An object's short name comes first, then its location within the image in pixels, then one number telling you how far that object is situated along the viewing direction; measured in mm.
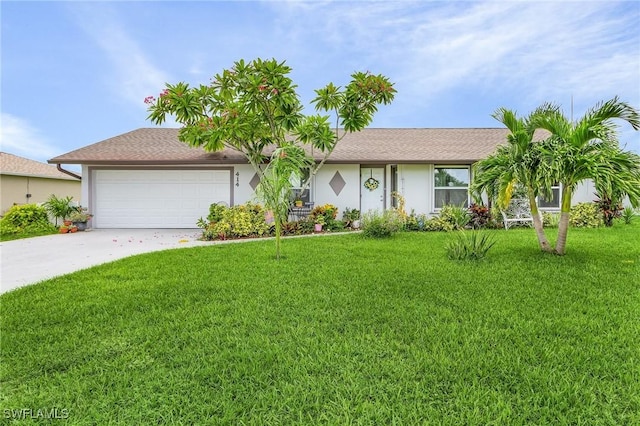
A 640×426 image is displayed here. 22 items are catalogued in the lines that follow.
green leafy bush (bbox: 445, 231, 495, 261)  5824
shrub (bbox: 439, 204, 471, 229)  10672
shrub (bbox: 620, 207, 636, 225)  11359
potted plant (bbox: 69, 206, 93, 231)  11000
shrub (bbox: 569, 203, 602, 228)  10766
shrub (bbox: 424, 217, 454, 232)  10688
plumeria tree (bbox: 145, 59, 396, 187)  8758
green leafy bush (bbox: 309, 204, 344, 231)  10794
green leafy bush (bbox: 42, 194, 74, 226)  11156
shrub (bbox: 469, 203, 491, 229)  10961
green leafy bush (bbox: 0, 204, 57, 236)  10961
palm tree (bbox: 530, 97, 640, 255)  5016
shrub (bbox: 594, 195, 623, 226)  10688
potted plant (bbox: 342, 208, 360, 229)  11148
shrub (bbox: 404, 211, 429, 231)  10711
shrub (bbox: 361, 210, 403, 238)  8562
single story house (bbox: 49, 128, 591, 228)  11875
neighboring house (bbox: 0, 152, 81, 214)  16219
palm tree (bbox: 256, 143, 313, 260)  6160
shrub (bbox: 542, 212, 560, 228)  10797
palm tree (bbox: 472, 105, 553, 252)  5559
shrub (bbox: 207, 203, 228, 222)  10328
